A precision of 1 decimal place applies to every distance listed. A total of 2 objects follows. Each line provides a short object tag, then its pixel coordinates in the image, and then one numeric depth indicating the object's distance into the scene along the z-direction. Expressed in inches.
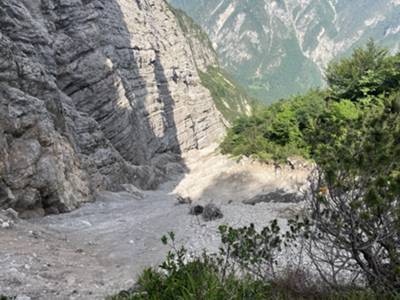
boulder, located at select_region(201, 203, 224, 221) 456.1
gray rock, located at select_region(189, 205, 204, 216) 481.7
